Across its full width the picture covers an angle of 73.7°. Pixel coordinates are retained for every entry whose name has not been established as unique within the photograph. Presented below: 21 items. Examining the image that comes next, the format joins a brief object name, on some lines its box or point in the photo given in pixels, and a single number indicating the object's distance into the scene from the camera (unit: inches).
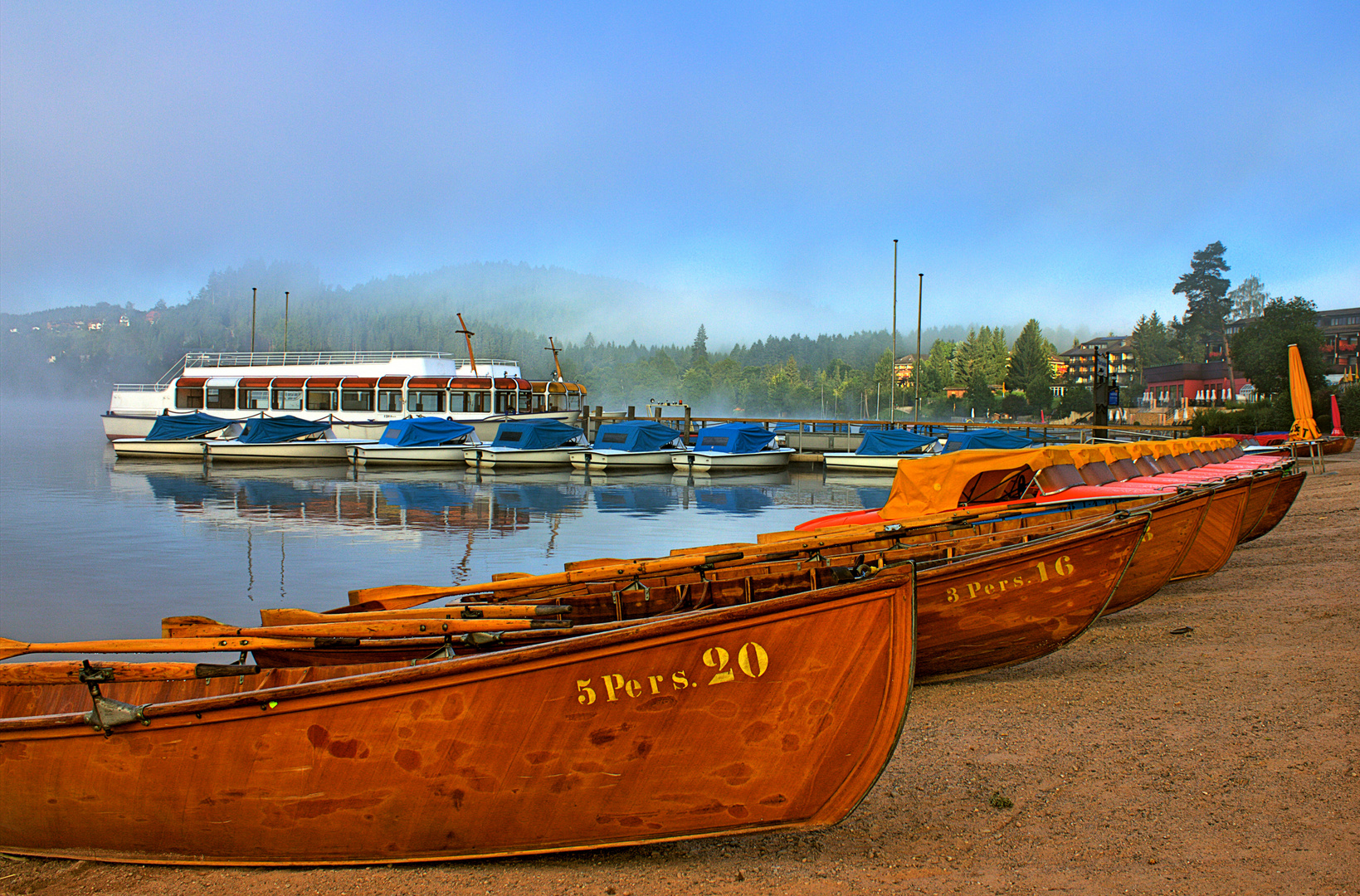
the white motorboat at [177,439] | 1758.1
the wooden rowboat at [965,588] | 279.1
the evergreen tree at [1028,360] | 4697.3
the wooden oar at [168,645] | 206.1
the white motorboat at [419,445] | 1675.7
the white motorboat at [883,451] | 1568.7
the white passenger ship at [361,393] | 1998.0
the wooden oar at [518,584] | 299.7
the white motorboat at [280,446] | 1702.8
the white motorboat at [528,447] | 1640.0
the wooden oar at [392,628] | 217.8
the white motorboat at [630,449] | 1626.5
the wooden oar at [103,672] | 192.5
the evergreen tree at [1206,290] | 5073.8
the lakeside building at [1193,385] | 3526.1
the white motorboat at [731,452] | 1611.7
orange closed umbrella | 1053.2
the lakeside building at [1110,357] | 5203.3
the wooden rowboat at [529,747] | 171.6
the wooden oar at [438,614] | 243.1
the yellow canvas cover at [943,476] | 446.0
